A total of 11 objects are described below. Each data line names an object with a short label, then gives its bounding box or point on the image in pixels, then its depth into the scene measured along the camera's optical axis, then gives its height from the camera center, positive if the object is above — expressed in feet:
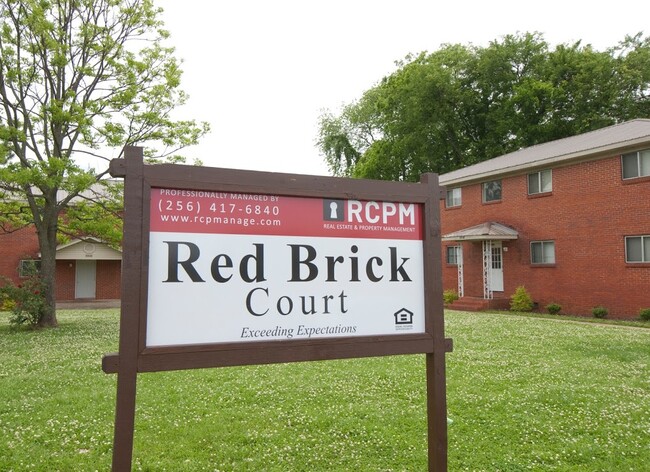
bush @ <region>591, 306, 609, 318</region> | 58.80 -4.13
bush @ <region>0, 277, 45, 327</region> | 50.11 -2.04
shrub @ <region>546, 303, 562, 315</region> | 64.64 -4.04
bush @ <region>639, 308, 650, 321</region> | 53.95 -4.03
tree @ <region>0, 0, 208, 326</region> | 50.98 +18.43
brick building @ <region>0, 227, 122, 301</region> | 91.56 +2.34
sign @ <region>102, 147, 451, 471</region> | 10.59 +0.06
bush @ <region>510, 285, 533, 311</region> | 67.67 -3.31
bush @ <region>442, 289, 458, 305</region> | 78.18 -3.19
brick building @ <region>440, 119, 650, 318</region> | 57.77 +6.14
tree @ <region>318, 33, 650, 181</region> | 112.88 +39.43
